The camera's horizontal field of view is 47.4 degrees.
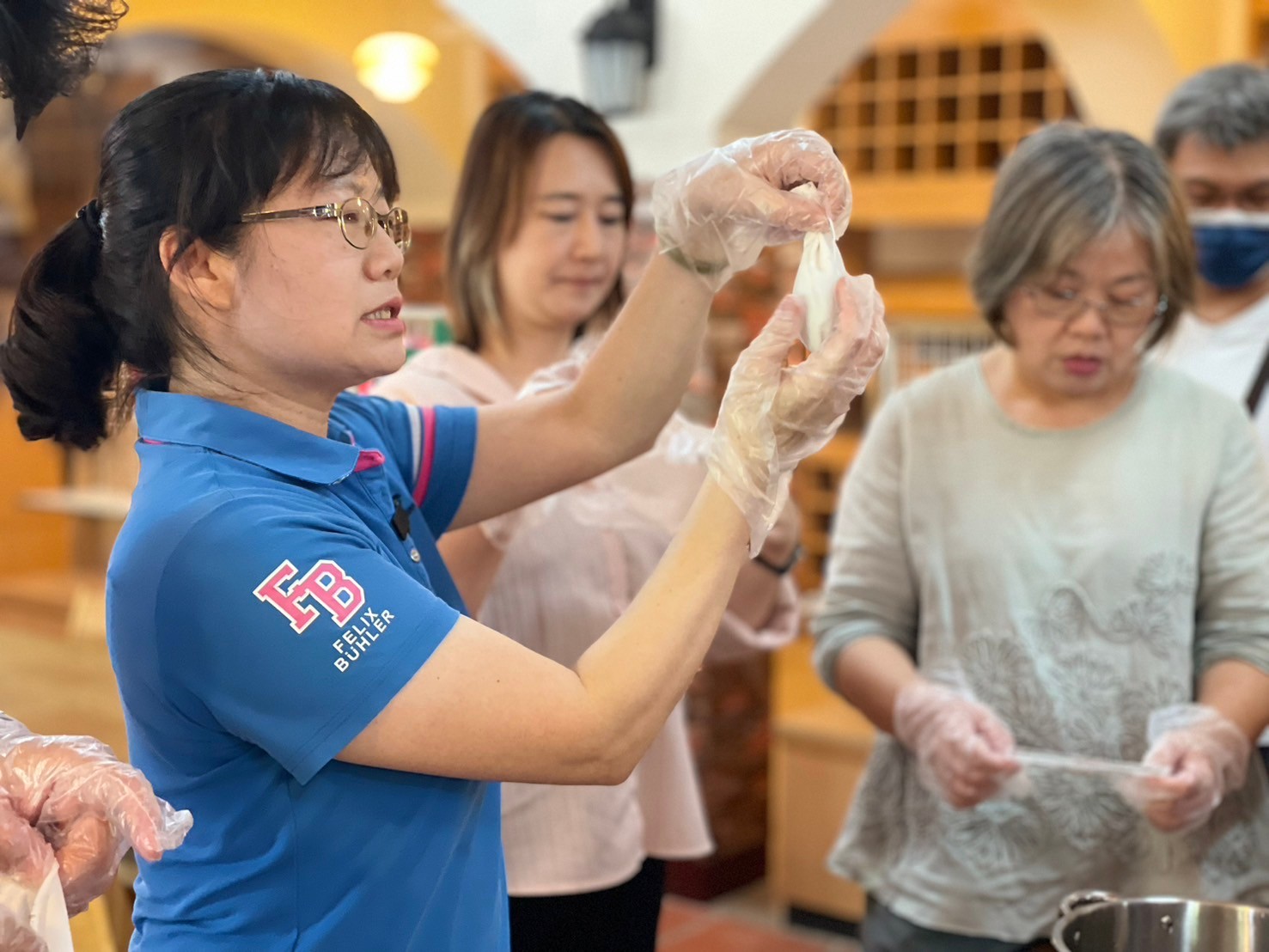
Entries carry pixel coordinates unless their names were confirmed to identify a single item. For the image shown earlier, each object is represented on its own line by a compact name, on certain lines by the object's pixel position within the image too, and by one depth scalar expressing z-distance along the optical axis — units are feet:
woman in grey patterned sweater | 6.02
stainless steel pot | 4.59
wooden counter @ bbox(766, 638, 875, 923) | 14.30
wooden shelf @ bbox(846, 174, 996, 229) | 15.93
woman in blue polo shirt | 3.43
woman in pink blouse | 6.10
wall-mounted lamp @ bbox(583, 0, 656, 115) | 13.80
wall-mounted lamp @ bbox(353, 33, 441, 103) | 16.78
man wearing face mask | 7.33
